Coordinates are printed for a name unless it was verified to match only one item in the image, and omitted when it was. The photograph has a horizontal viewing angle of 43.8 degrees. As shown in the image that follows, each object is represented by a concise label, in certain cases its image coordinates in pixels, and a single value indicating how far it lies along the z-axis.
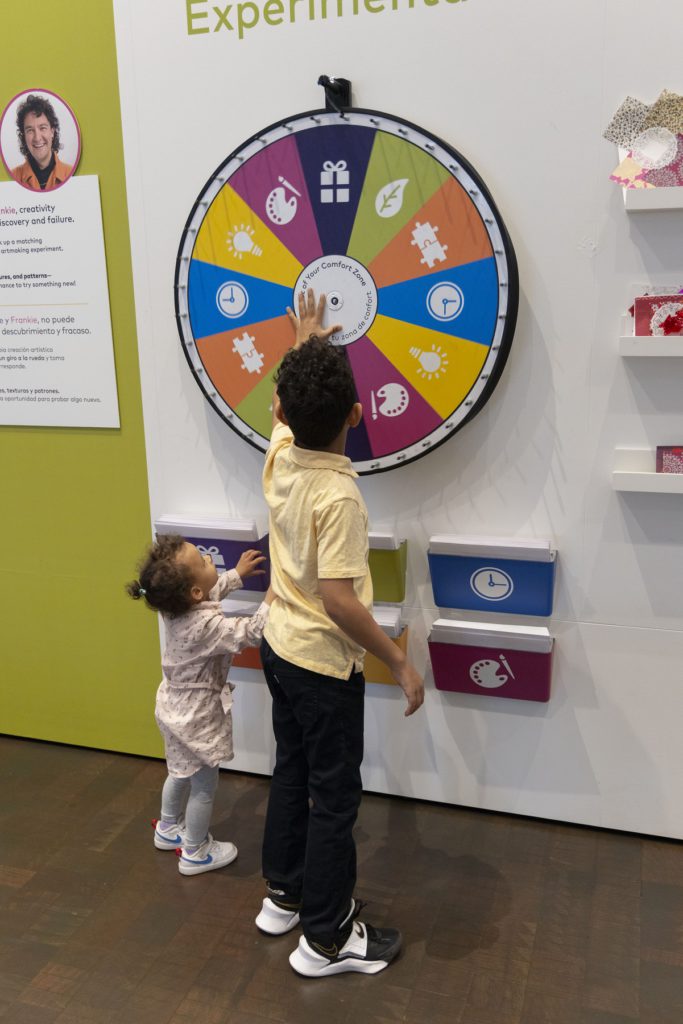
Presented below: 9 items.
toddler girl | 1.94
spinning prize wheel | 1.90
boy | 1.58
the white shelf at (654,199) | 1.71
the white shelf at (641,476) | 1.84
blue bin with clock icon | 2.01
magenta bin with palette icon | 2.04
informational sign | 2.28
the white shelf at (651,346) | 1.76
